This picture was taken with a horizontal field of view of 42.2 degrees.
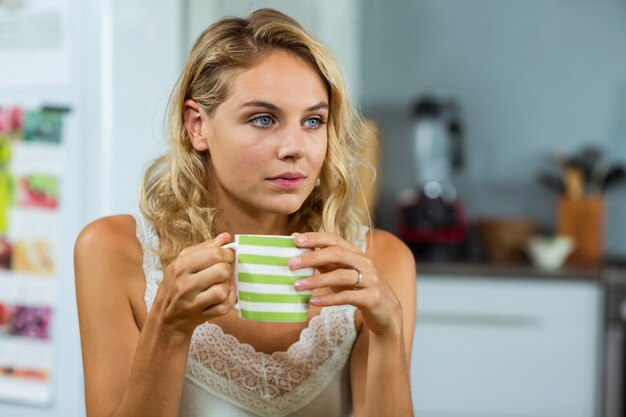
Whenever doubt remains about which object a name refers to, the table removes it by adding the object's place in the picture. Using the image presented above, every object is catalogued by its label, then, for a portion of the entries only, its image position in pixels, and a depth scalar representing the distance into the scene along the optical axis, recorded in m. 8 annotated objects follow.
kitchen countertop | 2.75
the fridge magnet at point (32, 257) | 2.06
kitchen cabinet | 2.78
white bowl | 2.95
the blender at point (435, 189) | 3.12
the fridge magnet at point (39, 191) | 2.05
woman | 1.05
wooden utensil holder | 3.16
